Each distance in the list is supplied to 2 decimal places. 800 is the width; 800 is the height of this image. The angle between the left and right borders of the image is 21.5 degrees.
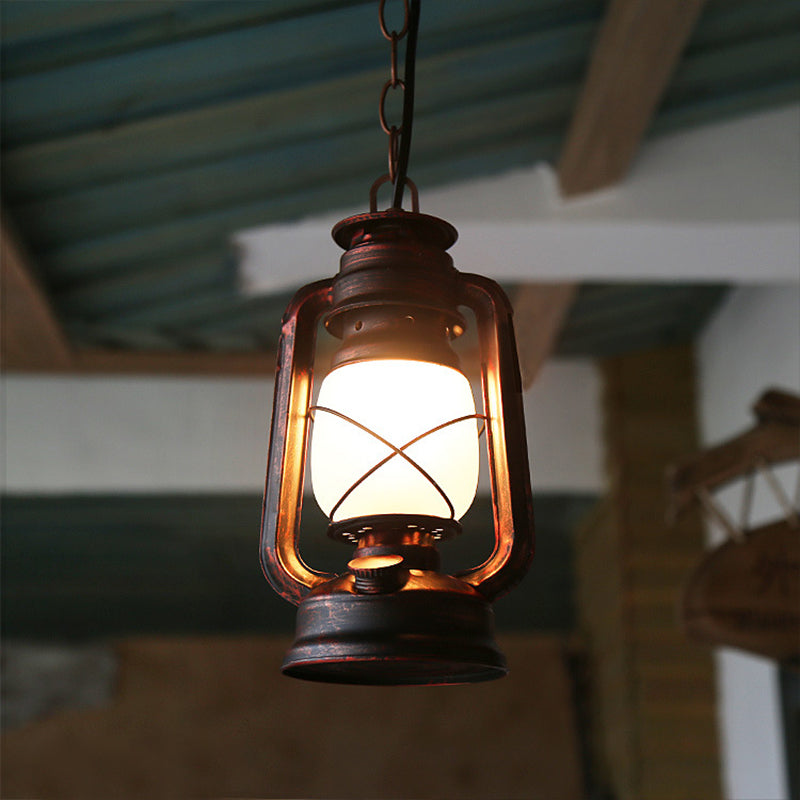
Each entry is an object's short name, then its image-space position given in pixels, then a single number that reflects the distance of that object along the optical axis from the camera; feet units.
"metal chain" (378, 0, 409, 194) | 3.71
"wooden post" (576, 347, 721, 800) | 11.44
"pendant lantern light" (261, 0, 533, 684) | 3.44
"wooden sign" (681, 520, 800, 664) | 5.71
